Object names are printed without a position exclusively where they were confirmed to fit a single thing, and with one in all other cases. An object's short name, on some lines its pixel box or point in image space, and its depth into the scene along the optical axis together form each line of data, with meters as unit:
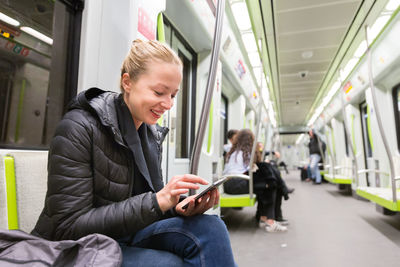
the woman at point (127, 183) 0.79
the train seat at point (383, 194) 2.52
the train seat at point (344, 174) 5.62
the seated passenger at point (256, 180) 3.15
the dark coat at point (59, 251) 0.65
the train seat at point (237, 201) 3.00
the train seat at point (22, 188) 0.96
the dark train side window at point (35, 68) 1.19
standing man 8.30
